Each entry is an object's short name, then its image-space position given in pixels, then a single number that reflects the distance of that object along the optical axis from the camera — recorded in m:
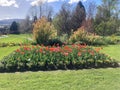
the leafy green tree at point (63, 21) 14.61
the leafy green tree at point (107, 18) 13.68
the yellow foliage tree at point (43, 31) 9.10
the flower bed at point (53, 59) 3.68
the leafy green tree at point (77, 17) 15.40
